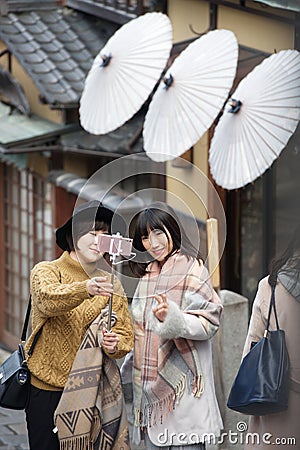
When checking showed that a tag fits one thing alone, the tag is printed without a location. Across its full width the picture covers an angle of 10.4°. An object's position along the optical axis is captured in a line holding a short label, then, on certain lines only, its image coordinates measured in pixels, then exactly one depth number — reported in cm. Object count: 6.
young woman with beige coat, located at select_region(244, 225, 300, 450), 772
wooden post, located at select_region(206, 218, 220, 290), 954
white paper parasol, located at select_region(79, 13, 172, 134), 1311
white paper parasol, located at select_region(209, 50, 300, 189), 1117
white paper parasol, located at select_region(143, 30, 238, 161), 1205
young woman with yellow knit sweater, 858
